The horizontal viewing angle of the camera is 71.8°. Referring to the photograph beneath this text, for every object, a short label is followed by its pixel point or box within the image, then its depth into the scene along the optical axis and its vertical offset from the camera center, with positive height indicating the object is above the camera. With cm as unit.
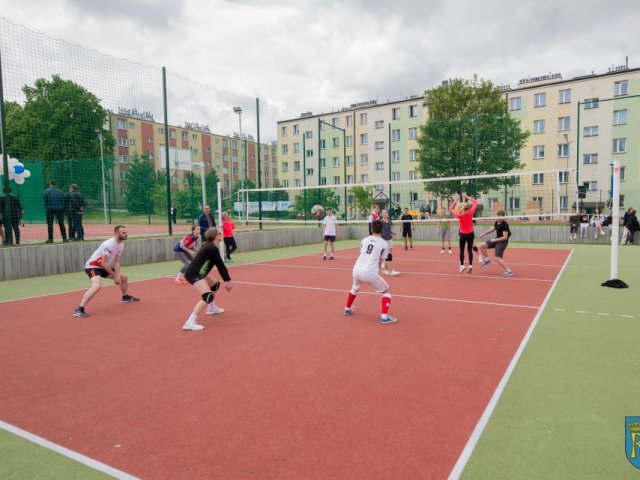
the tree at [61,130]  1480 +303
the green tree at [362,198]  3390 +81
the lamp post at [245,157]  2004 +320
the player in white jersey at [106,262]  792 -94
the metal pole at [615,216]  928 -25
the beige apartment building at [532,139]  3384 +712
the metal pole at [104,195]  1545 +59
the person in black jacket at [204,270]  668 -95
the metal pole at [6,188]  1205 +68
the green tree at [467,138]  2748 +447
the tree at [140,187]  1739 +93
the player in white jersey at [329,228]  1659 -75
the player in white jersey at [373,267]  700 -95
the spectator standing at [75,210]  1423 +5
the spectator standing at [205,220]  1448 -33
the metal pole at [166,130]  1672 +311
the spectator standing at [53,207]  1398 +15
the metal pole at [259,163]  2125 +223
